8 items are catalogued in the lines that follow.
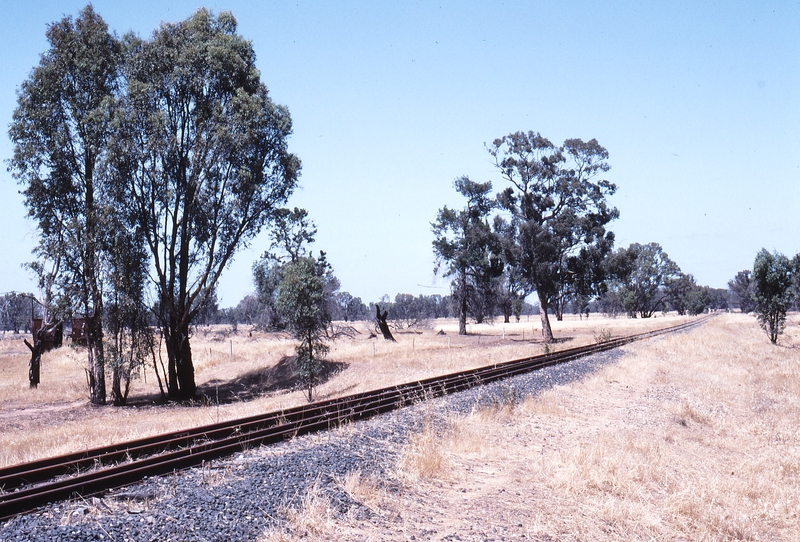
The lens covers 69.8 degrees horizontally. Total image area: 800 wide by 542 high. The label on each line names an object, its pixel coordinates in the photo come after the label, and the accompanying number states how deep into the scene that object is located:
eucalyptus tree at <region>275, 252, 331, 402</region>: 23.10
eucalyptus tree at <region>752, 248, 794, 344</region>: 41.84
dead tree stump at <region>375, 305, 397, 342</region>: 46.06
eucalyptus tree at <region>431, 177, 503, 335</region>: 55.38
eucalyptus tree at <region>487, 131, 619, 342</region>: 43.06
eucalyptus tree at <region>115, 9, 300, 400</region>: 26.42
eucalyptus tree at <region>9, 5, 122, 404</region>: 25.62
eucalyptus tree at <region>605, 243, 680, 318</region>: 123.62
